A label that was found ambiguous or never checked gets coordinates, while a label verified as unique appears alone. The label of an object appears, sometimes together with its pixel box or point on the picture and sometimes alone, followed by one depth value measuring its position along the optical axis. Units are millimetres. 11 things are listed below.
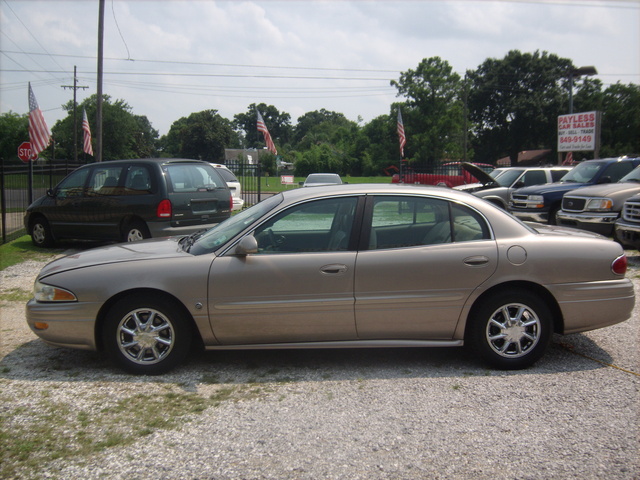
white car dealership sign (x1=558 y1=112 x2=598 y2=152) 26500
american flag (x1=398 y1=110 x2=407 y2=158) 31202
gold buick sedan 4559
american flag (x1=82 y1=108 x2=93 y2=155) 29758
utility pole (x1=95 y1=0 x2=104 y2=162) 21078
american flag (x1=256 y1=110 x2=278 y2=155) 28800
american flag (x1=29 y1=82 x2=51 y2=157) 15898
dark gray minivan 9875
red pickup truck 21688
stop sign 21141
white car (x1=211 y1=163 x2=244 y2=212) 15758
